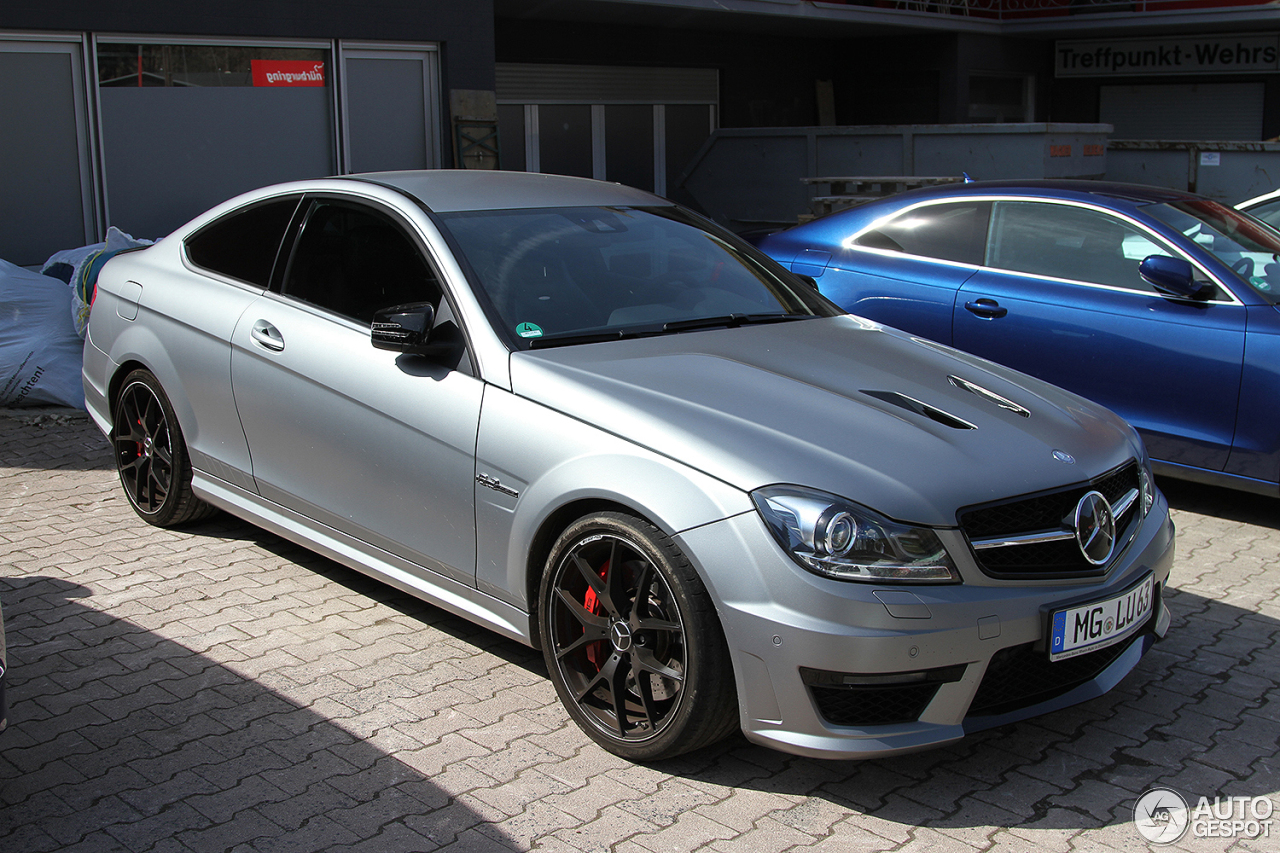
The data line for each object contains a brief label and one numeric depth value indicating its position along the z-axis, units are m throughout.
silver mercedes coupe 3.19
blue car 5.64
